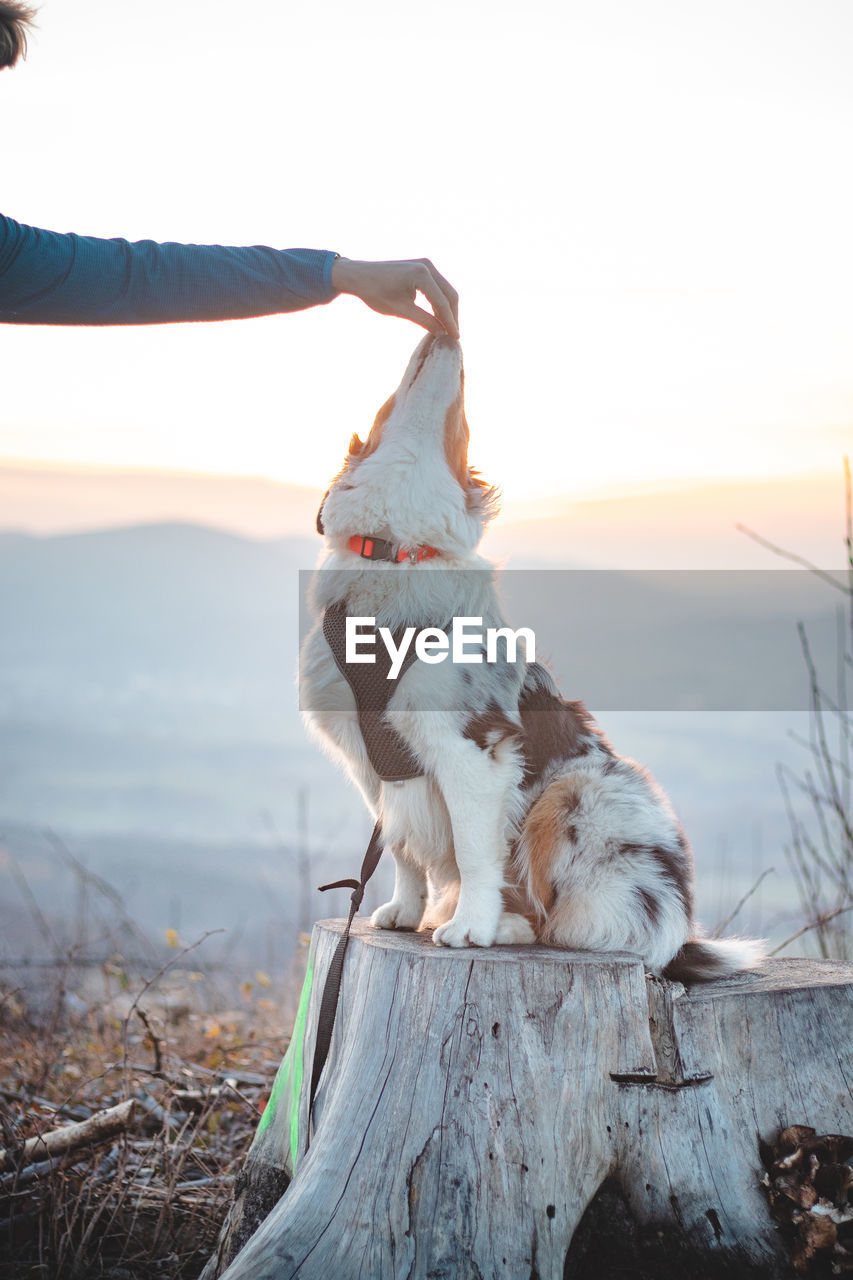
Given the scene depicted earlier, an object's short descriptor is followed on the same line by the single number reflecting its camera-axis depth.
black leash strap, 2.77
